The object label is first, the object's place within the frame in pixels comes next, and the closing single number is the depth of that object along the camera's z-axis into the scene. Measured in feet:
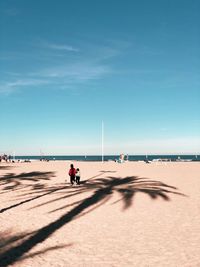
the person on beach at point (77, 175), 56.21
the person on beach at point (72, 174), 55.73
